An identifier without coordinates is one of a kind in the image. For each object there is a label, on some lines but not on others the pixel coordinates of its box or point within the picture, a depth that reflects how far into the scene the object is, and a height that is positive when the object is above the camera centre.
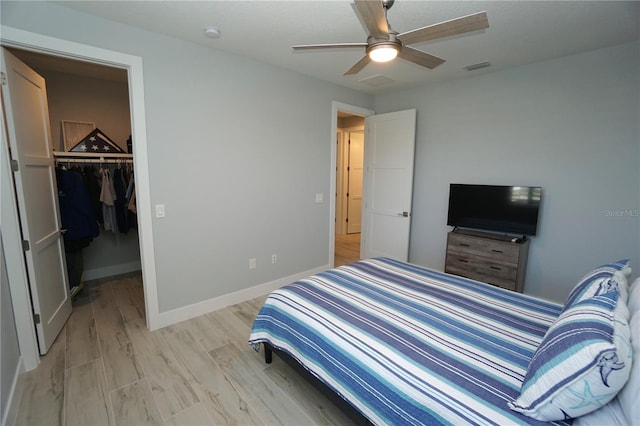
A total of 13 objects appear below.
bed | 1.13 -0.85
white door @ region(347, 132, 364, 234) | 6.53 -0.19
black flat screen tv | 3.02 -0.36
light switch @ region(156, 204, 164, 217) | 2.55 -0.33
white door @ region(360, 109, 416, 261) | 3.92 -0.13
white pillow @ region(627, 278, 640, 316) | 1.28 -0.58
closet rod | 3.37 +0.14
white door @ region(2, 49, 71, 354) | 2.04 -0.16
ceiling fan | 1.42 +0.78
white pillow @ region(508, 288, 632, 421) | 0.94 -0.67
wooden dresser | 2.98 -0.91
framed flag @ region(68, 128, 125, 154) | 3.49 +0.34
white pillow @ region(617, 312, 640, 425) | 0.90 -0.71
